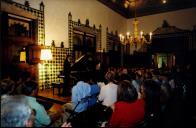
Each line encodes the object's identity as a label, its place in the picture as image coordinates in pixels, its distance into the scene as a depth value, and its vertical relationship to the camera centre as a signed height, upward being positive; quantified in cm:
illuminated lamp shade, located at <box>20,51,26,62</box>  603 +19
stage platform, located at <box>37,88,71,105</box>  510 -98
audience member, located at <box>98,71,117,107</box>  377 -62
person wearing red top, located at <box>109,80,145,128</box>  255 -62
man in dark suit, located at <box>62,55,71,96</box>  575 -37
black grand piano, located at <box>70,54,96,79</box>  624 -15
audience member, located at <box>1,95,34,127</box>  176 -47
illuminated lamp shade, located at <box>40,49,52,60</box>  630 +23
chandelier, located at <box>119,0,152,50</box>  768 +87
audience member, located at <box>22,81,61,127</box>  248 -59
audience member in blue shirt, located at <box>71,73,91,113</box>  357 -59
